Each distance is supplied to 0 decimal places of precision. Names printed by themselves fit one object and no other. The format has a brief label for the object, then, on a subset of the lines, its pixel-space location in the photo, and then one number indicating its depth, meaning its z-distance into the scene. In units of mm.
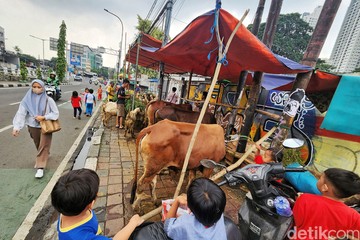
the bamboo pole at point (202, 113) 2158
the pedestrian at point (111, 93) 10667
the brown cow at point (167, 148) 2654
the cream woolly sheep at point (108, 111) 7277
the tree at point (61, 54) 27625
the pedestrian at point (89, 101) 8820
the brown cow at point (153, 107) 5332
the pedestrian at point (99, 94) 15352
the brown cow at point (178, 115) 4820
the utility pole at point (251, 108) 3869
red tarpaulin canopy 2336
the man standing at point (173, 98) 8695
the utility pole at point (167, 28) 6340
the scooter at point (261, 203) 1592
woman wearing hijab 3166
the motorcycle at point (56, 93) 11127
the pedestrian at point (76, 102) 7805
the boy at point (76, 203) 1158
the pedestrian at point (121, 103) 6868
